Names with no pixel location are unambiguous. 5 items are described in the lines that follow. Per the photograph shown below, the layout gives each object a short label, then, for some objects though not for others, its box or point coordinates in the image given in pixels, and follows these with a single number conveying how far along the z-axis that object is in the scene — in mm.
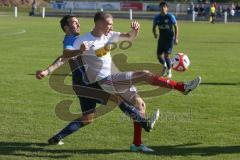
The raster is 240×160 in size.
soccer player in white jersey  7285
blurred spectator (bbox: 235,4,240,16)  66725
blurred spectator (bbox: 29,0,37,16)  65319
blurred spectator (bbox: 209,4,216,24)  55938
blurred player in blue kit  15492
